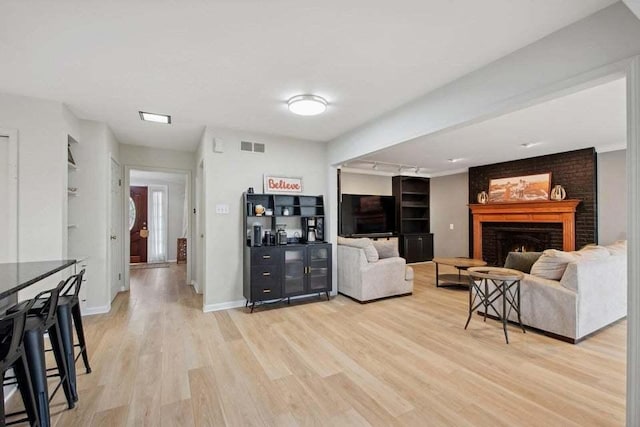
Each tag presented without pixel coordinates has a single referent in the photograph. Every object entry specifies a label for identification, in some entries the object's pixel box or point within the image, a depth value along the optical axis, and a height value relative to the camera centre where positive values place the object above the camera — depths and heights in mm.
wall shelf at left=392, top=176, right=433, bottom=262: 7656 -88
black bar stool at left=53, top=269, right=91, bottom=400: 1964 -736
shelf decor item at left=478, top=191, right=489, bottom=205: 6586 +377
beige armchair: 4250 -875
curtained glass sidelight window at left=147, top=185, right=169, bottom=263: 8391 -200
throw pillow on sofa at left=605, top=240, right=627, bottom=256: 3477 -459
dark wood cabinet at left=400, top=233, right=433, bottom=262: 7570 -886
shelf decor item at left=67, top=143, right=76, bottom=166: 3413 +696
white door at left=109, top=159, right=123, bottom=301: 4391 -226
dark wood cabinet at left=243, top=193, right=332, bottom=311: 3875 -578
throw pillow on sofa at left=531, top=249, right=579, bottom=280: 3117 -562
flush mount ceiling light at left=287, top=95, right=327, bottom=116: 2930 +1137
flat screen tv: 6977 -18
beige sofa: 2920 -853
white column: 1541 -115
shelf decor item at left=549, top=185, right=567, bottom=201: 5387 +376
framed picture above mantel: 5668 +523
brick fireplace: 5094 +562
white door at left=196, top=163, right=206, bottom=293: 4596 -250
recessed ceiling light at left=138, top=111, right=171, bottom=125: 3453 +1206
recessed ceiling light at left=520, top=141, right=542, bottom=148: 4793 +1165
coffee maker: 4531 -231
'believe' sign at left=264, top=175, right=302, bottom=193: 4301 +464
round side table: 2998 -836
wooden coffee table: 4868 -881
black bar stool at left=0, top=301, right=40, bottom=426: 1267 -620
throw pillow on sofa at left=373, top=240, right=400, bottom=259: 4738 -579
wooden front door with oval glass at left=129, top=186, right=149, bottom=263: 8195 -252
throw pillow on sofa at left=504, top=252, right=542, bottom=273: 3672 -613
